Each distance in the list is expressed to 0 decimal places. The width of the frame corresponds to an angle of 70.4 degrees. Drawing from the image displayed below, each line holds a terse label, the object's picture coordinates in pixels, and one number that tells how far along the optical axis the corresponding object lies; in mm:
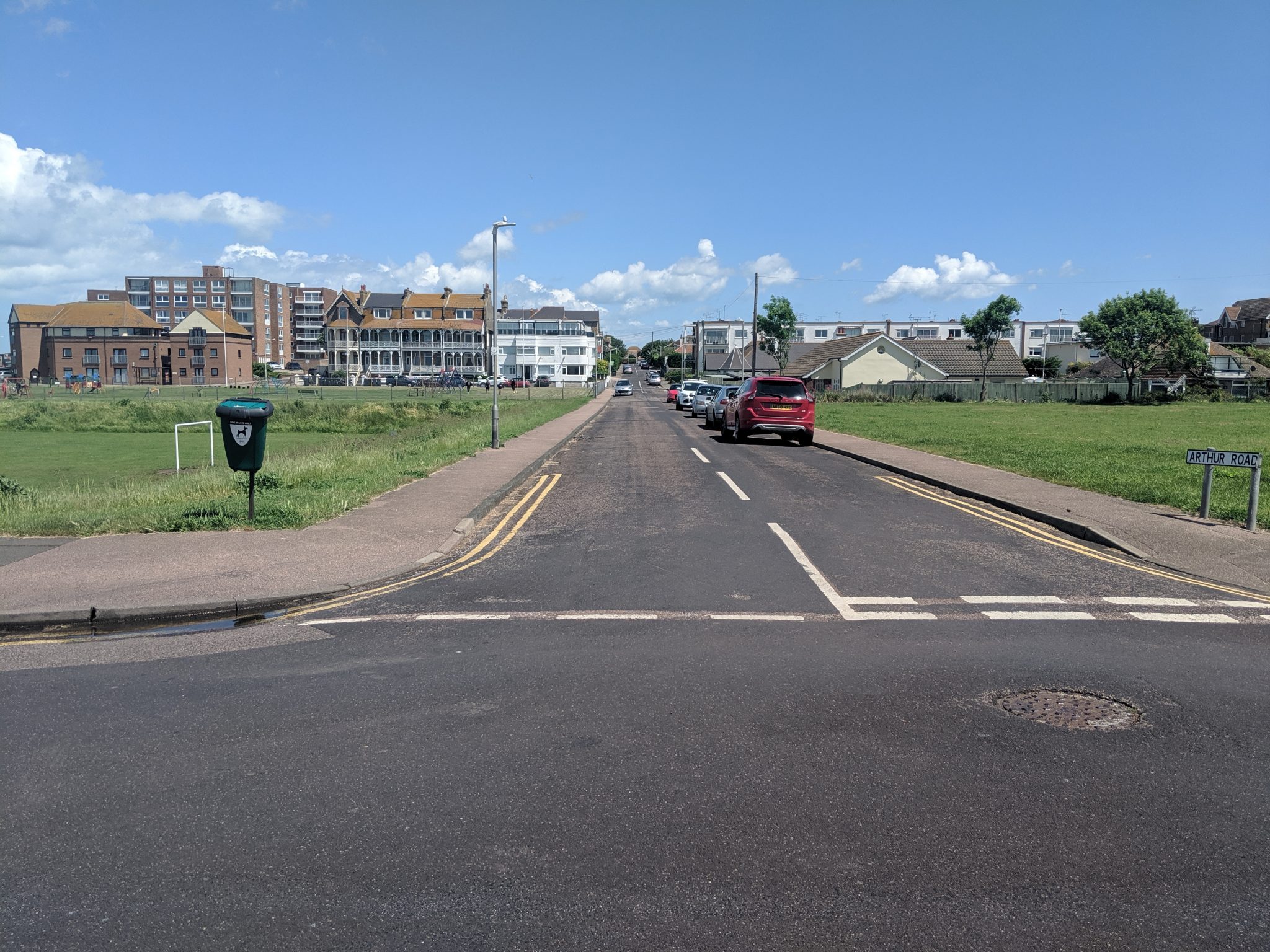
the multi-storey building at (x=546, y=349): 115875
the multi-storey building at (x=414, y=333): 108125
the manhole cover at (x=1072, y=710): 5137
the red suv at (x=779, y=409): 25953
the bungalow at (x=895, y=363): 74188
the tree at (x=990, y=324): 70250
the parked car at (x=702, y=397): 43906
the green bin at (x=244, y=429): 11016
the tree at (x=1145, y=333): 67250
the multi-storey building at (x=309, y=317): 153250
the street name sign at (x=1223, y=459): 10859
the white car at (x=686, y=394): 52028
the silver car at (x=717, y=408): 33875
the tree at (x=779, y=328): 99500
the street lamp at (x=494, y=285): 22078
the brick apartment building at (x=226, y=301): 142000
